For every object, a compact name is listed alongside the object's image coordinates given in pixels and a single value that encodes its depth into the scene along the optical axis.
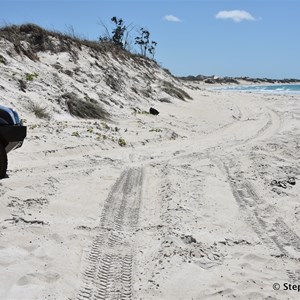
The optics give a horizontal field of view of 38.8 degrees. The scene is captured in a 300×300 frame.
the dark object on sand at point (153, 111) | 16.88
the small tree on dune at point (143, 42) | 55.24
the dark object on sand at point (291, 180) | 7.59
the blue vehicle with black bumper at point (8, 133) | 6.15
